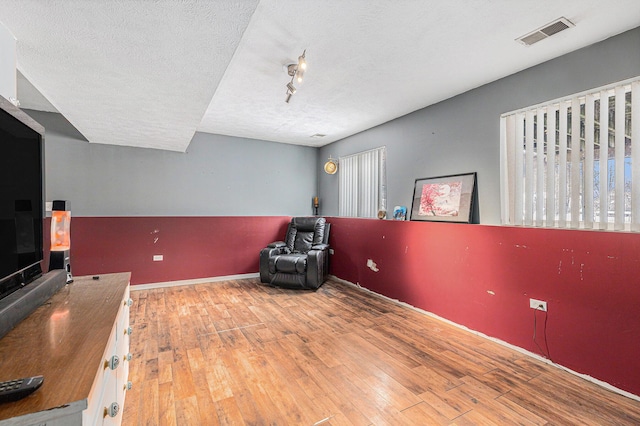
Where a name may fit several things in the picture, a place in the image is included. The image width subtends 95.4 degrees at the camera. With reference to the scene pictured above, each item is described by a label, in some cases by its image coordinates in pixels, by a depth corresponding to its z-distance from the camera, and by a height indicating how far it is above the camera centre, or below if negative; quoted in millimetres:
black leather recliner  4316 -686
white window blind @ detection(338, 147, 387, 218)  4418 +457
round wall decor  5328 +818
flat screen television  1188 +70
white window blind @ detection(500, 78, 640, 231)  2121 +403
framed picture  3141 +150
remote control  668 -415
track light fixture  2312 +1200
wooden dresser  675 -437
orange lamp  1932 -166
